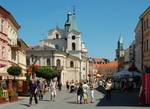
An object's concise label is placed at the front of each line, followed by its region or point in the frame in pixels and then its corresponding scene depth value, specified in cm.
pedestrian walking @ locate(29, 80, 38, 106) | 1497
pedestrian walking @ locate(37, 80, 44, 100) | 1815
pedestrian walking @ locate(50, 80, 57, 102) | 1755
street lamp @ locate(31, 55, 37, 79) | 5457
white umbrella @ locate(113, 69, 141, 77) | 2566
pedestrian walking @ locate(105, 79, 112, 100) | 1860
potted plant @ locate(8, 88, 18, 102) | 1571
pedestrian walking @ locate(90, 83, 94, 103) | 1693
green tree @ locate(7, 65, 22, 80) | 2130
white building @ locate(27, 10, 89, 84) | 5902
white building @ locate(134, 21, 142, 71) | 3350
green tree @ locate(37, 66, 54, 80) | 3842
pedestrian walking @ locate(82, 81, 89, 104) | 1623
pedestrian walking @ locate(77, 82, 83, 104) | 1634
